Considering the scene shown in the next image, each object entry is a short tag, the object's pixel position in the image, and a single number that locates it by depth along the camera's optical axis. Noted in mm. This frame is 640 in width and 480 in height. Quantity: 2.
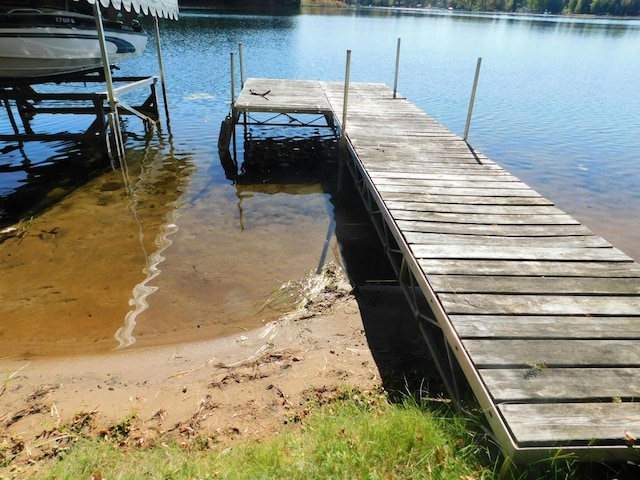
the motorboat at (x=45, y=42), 7652
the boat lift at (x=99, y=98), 8797
